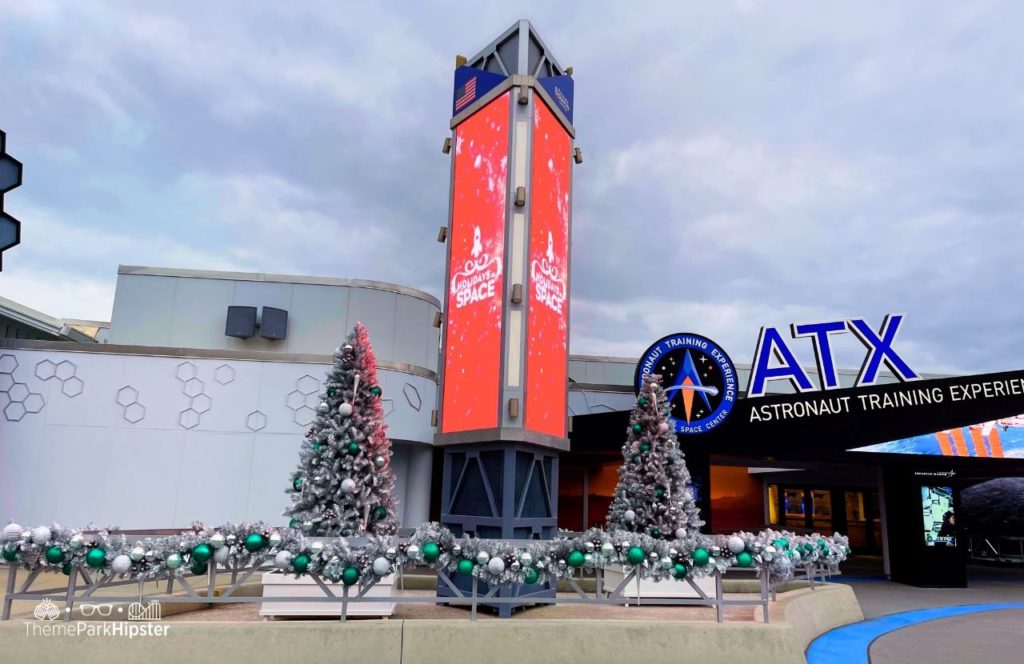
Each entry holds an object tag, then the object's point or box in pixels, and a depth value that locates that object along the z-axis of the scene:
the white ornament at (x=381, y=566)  6.74
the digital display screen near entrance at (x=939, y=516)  18.25
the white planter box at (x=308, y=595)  7.50
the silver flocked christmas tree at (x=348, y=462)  9.38
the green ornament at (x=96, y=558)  6.41
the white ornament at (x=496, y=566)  6.79
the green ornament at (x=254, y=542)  6.75
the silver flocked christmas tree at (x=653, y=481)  11.72
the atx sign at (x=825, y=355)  18.29
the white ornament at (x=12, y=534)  6.46
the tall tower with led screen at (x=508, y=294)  9.20
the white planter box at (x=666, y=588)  10.61
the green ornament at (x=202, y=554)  6.58
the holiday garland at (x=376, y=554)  6.49
